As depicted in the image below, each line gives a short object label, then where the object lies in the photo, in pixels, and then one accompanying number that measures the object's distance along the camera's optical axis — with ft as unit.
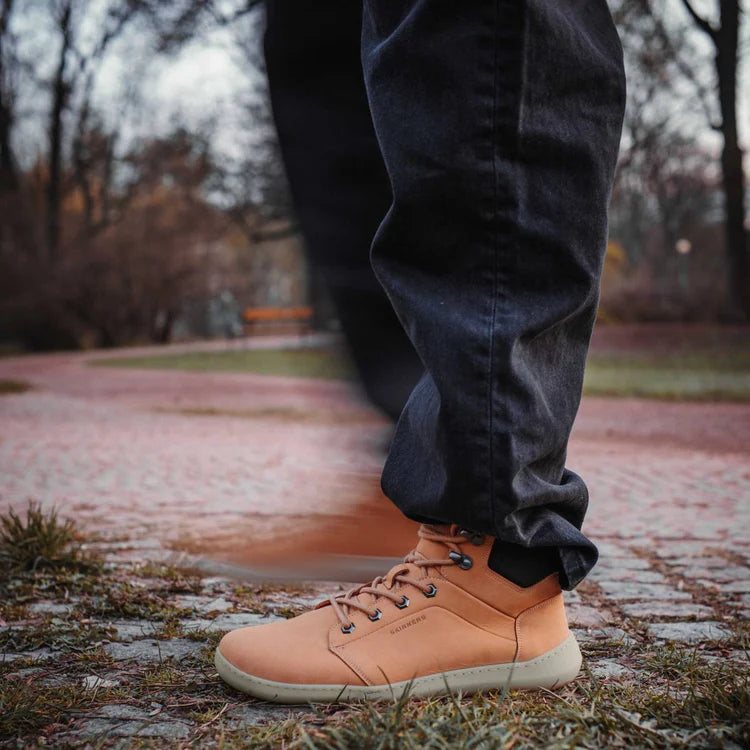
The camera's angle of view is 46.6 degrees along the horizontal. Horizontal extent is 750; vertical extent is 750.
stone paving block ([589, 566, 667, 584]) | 6.25
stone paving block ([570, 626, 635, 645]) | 4.69
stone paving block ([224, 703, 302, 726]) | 3.51
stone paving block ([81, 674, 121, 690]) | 3.84
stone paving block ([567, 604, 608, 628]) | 5.08
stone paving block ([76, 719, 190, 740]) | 3.29
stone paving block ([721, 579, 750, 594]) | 5.85
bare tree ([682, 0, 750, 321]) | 44.68
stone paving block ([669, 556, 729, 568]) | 6.66
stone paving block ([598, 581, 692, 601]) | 5.77
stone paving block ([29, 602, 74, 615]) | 5.01
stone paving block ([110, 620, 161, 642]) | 4.62
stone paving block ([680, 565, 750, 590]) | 6.20
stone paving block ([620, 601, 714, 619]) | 5.29
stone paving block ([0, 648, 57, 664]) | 4.19
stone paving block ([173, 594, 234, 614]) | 5.21
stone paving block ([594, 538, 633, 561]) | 7.04
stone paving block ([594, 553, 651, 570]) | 6.65
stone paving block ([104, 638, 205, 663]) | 4.27
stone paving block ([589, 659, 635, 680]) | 4.08
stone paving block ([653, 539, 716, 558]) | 7.09
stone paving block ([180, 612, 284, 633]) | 4.82
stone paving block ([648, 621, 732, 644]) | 4.75
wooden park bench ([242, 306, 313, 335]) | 68.06
